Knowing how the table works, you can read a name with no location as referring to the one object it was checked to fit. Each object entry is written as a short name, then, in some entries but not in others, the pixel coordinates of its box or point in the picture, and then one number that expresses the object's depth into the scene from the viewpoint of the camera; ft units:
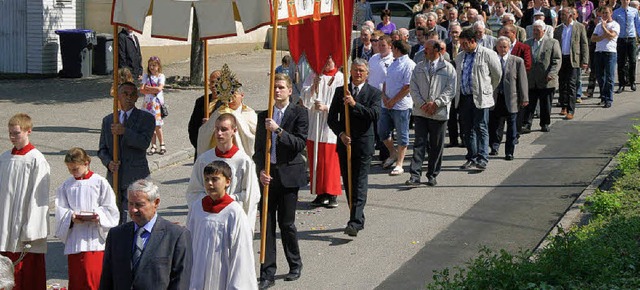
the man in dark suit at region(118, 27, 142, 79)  60.18
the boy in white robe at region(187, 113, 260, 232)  30.68
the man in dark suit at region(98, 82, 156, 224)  35.55
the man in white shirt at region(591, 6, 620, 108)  68.39
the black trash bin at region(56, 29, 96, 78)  76.54
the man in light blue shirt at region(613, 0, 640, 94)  71.67
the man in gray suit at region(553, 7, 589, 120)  64.34
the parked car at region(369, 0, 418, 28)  103.96
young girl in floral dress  53.52
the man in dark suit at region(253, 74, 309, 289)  35.04
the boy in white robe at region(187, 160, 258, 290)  27.35
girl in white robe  32.09
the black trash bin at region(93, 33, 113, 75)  77.87
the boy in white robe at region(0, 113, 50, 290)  32.58
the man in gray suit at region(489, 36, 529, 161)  53.52
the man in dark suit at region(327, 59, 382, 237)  40.37
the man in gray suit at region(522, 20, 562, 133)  58.49
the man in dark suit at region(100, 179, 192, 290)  24.72
